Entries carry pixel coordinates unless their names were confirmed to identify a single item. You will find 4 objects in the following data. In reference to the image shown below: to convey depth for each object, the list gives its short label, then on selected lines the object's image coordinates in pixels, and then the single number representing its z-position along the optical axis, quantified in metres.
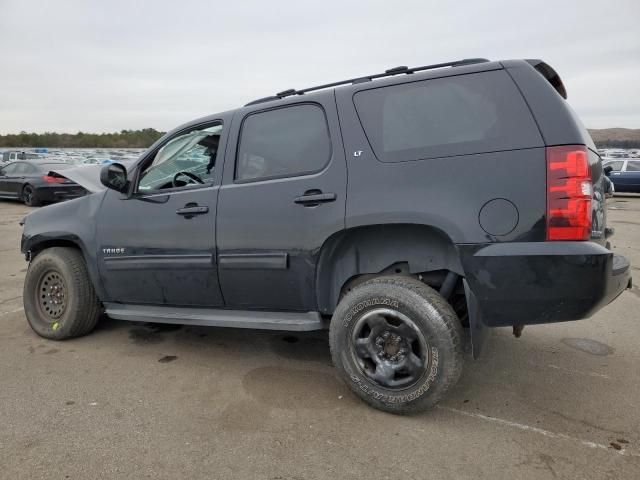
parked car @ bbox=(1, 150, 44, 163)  20.20
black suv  2.43
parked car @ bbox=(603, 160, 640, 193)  19.59
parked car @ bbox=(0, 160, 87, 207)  14.96
